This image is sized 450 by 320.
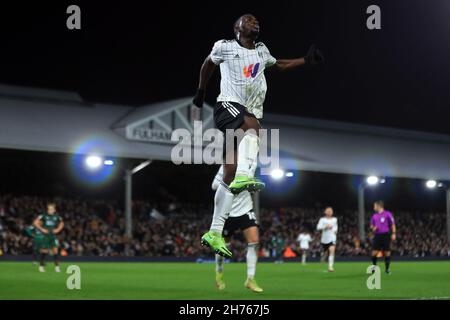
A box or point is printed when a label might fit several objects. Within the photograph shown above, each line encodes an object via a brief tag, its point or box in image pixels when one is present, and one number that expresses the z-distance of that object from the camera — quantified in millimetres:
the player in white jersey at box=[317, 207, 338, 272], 23677
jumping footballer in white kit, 8539
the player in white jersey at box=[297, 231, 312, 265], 35941
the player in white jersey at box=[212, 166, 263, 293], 12266
